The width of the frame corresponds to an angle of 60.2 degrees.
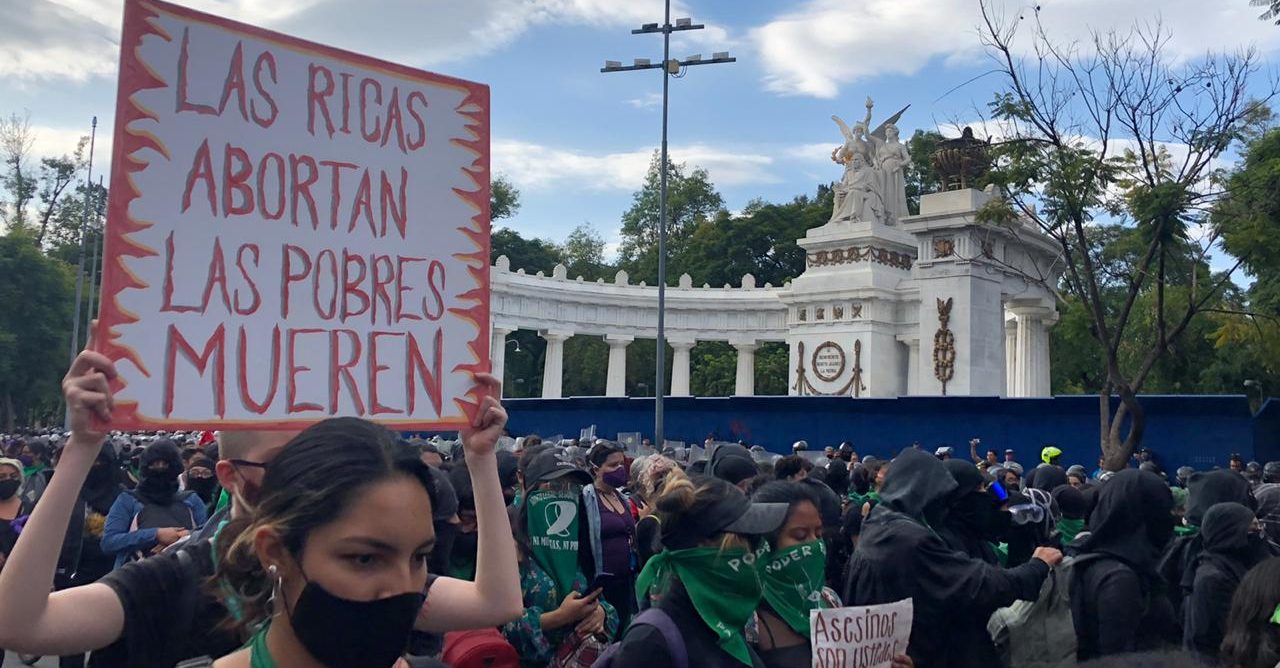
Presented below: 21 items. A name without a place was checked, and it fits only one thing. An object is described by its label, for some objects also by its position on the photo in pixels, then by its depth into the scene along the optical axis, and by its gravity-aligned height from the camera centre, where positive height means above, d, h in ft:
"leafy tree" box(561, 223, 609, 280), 238.89 +36.67
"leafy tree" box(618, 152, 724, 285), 234.99 +45.87
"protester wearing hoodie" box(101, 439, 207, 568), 23.15 -2.03
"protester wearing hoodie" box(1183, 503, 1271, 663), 16.28 -1.99
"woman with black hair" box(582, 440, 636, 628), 19.75 -2.24
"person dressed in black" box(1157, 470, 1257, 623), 18.60 -1.37
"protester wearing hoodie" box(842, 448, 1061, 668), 15.31 -2.02
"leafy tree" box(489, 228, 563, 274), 230.68 +35.33
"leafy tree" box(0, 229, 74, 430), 134.10 +11.00
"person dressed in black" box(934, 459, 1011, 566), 17.93 -1.39
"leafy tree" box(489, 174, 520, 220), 247.50 +49.45
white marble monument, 85.20 +11.32
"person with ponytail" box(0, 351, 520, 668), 7.45 -1.24
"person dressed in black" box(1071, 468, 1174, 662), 16.30 -2.04
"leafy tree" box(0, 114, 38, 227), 171.94 +33.87
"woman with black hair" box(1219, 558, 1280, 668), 11.22 -1.93
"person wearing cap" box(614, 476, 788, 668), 11.89 -1.72
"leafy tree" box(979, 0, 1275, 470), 52.95 +12.16
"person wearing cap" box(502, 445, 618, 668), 17.67 -2.66
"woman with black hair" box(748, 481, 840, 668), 13.43 -1.98
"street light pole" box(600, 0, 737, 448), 65.46 +20.95
